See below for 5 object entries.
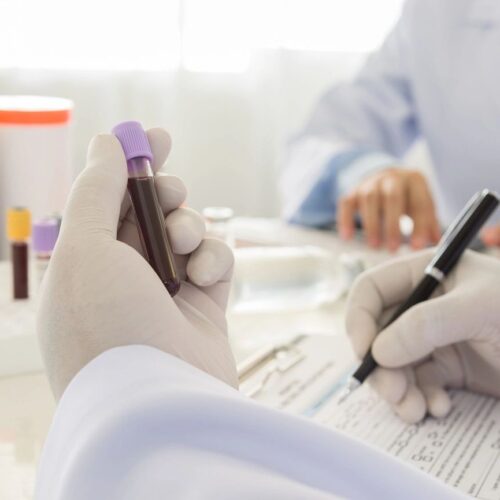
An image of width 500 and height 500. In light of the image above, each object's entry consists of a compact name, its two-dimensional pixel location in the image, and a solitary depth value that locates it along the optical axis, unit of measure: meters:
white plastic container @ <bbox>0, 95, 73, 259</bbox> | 1.09
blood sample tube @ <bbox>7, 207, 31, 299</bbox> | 0.92
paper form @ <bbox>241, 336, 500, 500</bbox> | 0.72
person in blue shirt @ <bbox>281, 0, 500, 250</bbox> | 1.26
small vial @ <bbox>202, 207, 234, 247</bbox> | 0.98
